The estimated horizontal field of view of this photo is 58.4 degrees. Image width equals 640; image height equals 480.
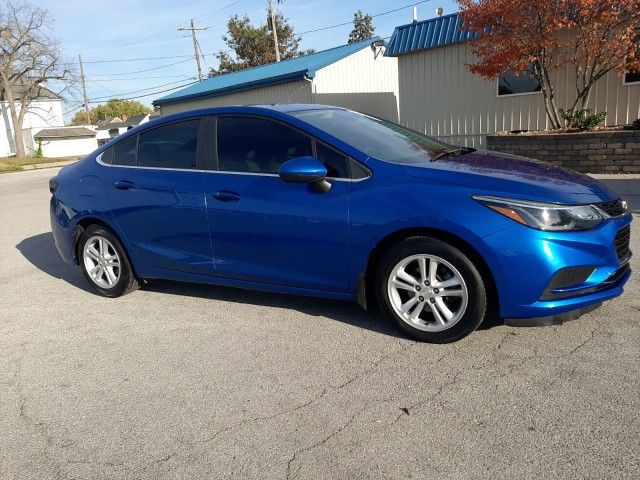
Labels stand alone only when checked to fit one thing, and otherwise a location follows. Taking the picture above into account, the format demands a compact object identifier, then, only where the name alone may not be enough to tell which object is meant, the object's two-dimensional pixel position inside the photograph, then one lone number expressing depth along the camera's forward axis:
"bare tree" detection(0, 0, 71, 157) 45.75
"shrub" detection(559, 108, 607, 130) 11.16
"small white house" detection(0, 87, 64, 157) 52.56
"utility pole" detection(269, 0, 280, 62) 34.71
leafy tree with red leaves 10.07
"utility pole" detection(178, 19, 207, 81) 46.81
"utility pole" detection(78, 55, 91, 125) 69.19
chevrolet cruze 3.43
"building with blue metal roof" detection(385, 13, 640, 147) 11.82
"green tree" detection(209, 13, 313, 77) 43.59
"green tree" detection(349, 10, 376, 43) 61.69
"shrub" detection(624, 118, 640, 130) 10.20
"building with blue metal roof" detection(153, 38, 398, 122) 19.75
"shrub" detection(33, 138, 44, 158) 46.06
